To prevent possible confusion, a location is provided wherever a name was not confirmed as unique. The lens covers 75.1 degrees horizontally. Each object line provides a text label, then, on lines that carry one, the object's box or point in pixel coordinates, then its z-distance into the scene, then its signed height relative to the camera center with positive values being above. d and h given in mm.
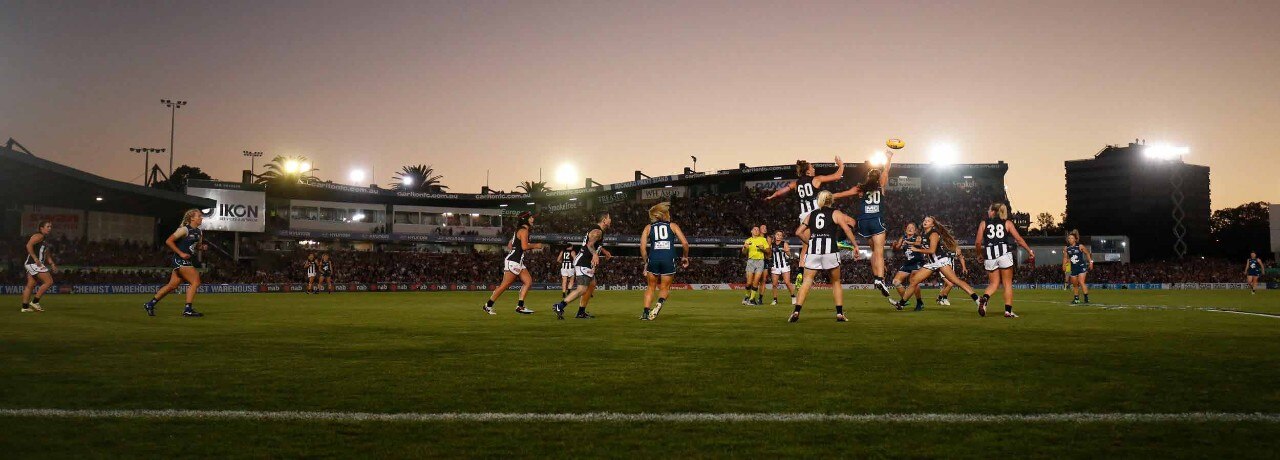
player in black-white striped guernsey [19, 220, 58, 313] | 18812 -425
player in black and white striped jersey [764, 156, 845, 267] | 16859 +1447
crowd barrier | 38778 -1966
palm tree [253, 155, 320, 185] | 94744 +9716
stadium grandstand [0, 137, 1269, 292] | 45438 +2238
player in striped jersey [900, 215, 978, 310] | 16906 +128
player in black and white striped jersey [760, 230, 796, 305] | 23281 -87
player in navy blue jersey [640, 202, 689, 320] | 14703 +95
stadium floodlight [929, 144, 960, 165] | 42762 +5687
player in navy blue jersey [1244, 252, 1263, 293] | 38250 -326
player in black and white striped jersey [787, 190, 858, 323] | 13391 +253
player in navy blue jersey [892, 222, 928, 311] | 19041 +62
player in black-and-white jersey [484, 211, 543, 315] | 15727 -45
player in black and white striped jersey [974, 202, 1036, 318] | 15539 +313
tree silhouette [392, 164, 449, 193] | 106012 +9471
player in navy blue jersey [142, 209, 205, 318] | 15617 -67
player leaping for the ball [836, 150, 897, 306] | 16906 +986
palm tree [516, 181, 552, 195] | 121562 +9937
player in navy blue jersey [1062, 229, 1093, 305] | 25219 +51
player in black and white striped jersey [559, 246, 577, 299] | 21922 -233
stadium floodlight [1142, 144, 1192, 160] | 83625 +11162
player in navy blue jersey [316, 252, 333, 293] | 38469 -922
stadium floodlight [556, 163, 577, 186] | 87375 +8449
